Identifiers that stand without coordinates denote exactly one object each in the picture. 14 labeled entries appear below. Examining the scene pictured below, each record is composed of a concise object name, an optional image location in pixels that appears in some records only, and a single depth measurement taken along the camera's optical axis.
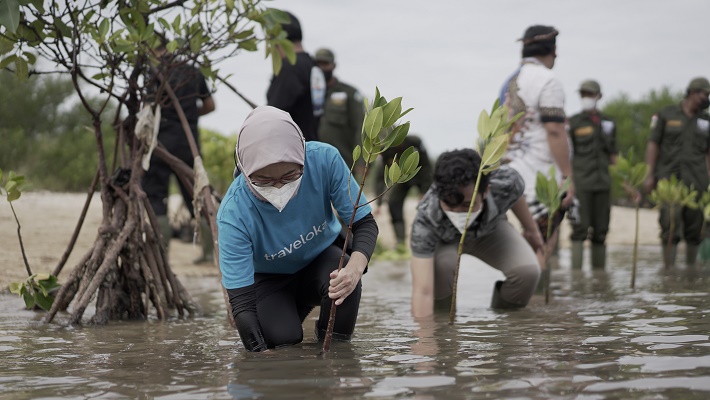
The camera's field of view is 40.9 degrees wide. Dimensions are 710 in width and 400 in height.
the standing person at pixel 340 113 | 10.70
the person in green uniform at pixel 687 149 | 10.54
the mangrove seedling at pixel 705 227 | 9.60
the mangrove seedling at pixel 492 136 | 4.92
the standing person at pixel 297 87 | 7.66
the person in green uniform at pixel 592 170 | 10.24
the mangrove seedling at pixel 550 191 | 6.24
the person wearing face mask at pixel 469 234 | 5.56
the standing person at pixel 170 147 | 8.16
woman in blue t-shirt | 4.16
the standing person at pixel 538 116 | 6.91
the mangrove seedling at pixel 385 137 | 4.03
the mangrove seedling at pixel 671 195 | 8.96
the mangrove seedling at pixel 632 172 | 7.26
